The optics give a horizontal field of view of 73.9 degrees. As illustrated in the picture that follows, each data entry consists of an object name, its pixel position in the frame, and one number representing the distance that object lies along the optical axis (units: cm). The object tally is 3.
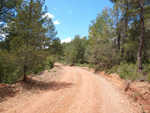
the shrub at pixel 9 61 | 714
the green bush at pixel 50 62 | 2111
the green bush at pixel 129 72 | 825
